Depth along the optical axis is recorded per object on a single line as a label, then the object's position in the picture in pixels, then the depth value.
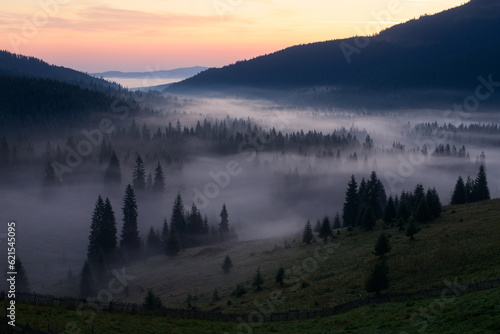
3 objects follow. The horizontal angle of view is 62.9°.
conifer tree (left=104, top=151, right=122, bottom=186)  165.27
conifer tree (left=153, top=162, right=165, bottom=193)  159.12
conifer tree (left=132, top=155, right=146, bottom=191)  156.12
